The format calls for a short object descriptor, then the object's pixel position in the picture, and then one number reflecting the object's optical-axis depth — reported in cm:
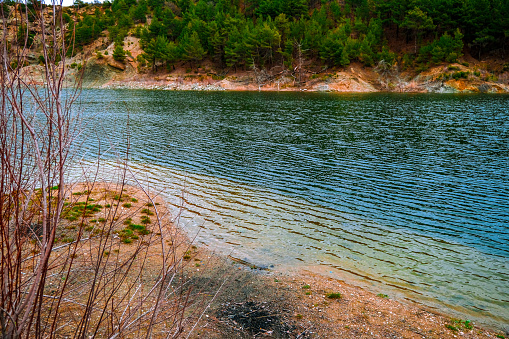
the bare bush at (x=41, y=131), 268
